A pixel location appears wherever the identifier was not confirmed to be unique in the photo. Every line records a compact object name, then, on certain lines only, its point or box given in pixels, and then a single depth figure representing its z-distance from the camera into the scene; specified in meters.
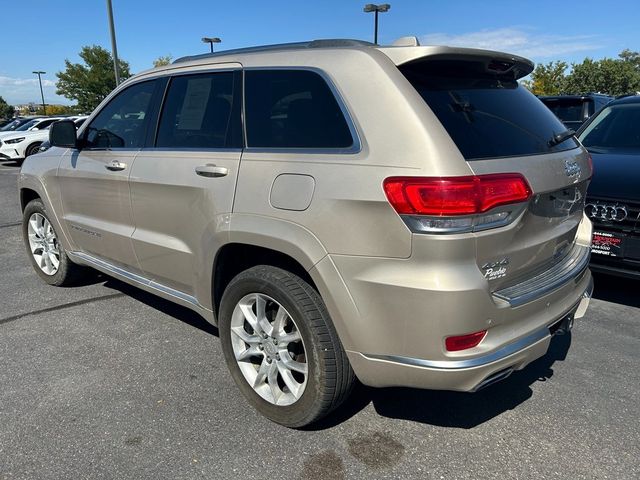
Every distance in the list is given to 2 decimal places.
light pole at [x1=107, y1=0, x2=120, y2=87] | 17.14
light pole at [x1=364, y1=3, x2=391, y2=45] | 27.28
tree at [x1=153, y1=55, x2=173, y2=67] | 45.94
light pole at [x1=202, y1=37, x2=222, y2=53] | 31.90
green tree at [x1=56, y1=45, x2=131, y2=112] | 35.31
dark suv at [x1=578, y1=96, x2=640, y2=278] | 3.77
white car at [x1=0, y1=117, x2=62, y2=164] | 16.11
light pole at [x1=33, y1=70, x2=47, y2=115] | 62.78
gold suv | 1.99
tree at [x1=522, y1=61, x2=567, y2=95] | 34.84
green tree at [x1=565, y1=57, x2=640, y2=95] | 48.44
